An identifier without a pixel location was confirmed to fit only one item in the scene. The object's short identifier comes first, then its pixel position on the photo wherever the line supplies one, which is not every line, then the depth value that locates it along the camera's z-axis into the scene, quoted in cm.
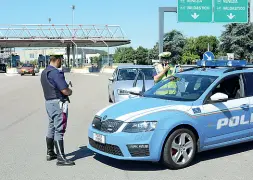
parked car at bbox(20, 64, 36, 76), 4856
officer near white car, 904
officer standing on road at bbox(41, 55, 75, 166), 582
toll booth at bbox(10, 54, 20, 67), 8806
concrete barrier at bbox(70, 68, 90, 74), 6267
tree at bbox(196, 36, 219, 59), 10556
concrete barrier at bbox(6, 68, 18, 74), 6378
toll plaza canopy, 7131
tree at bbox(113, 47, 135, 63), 12184
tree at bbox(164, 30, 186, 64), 8519
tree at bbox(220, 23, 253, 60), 5153
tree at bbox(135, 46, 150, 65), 11925
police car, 552
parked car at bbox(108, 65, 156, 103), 1252
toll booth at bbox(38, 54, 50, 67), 8476
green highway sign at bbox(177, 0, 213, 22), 2283
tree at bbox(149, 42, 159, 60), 9881
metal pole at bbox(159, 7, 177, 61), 1941
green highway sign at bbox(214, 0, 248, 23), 2356
